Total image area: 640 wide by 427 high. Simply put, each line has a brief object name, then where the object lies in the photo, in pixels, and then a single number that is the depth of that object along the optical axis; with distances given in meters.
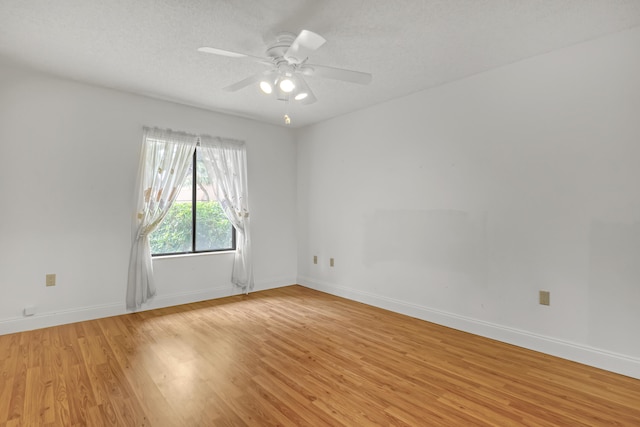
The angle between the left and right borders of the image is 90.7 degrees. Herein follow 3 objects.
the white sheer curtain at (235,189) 4.43
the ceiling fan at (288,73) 2.28
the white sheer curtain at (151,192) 3.75
